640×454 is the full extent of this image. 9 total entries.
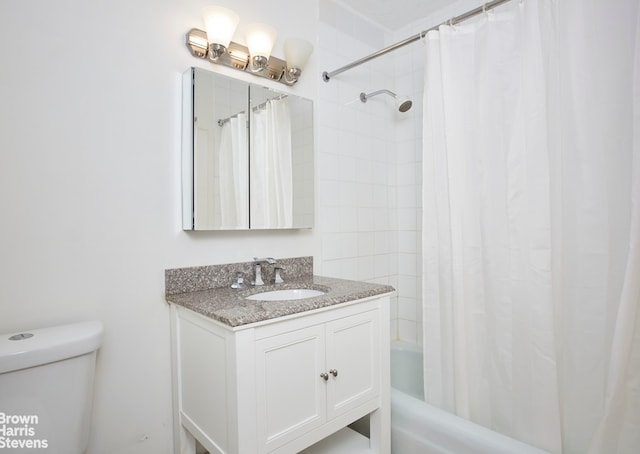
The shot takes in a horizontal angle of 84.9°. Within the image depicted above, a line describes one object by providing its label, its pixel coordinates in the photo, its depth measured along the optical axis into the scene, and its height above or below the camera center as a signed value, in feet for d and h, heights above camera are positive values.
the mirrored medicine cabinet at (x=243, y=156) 4.59 +1.06
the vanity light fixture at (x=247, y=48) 4.66 +2.61
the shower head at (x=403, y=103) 6.25 +2.22
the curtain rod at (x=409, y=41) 4.69 +2.90
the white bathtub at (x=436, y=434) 4.02 -2.57
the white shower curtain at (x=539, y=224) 3.98 +0.01
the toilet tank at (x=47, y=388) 3.00 -1.43
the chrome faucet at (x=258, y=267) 5.15 -0.58
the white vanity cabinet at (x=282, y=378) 3.42 -1.68
